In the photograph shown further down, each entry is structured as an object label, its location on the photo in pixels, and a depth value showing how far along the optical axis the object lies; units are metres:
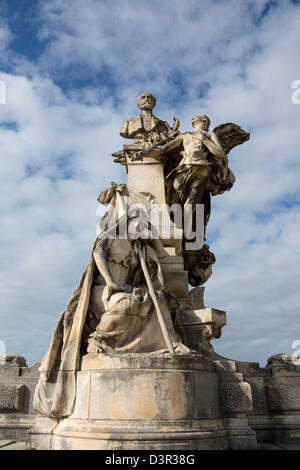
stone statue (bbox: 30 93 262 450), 6.18
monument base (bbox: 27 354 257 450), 6.01
